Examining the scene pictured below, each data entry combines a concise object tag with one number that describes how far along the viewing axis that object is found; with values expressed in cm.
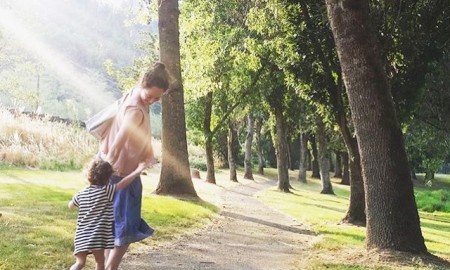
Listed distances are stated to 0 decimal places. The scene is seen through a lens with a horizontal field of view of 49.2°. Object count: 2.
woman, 517
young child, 498
